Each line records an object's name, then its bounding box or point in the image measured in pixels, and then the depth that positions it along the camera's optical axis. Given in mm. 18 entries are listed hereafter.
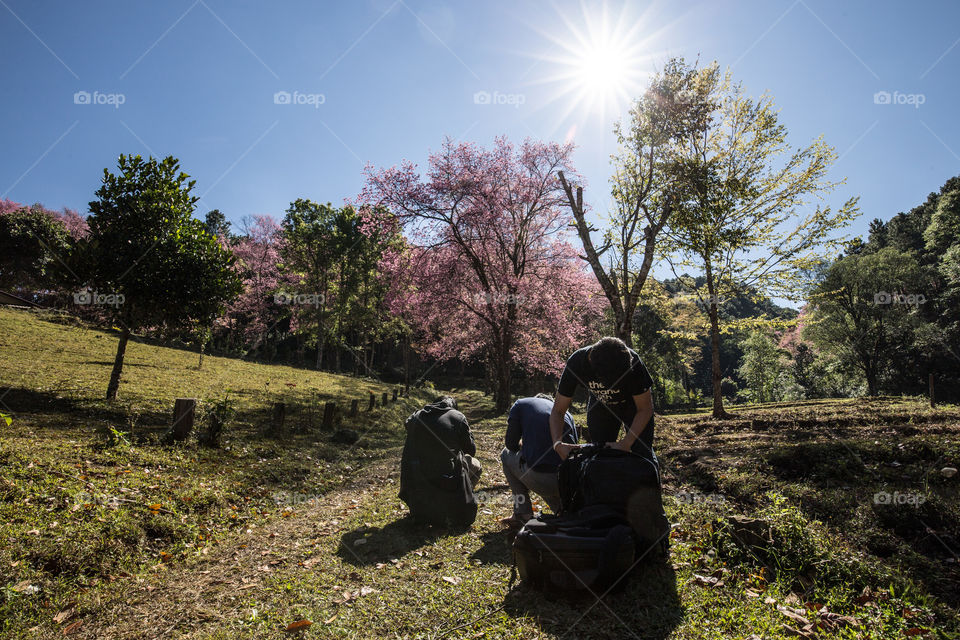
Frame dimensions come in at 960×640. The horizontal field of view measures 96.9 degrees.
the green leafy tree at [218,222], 64562
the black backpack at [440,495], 5727
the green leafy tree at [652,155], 13547
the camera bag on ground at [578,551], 3389
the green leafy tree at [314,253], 36094
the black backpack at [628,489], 3688
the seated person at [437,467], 5742
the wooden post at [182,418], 7949
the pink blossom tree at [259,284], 41406
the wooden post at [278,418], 10430
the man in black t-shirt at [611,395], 4074
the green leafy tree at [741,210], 16375
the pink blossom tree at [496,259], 19062
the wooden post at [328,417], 12023
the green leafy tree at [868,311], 31219
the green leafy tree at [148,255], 10539
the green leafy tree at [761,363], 43019
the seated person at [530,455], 5188
